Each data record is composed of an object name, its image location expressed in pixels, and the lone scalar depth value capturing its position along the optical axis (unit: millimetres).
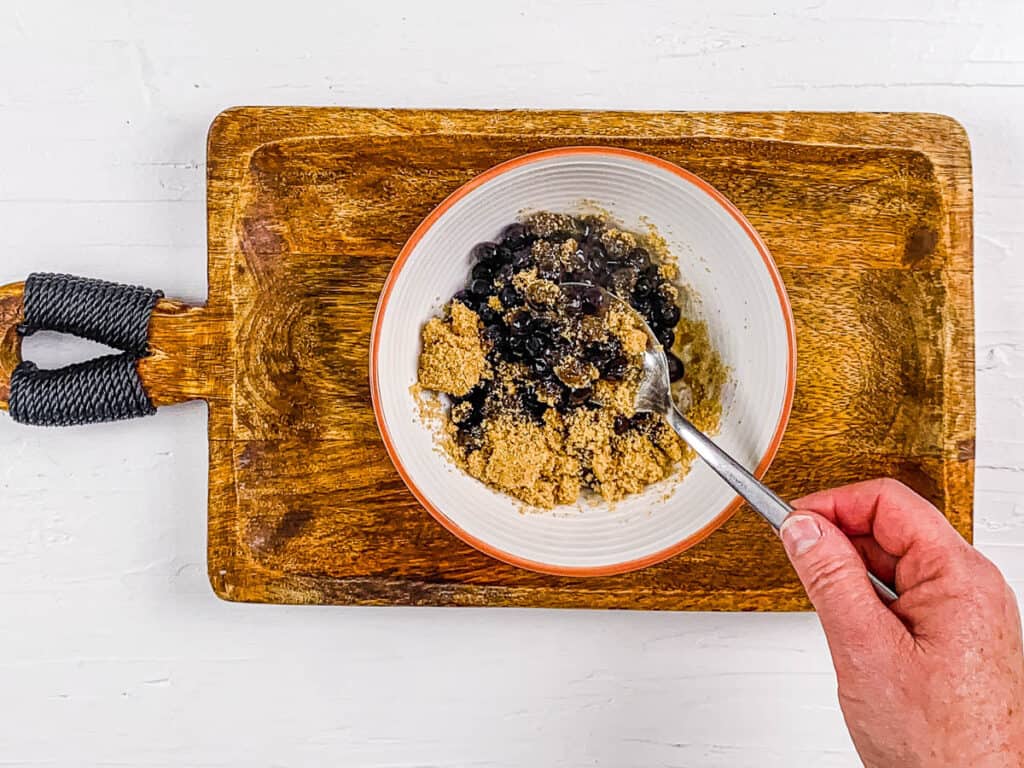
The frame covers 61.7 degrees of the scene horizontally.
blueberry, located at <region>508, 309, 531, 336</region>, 326
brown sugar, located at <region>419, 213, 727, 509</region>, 323
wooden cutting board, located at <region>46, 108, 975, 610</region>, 339
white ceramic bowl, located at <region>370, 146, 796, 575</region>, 316
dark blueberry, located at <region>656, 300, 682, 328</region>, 335
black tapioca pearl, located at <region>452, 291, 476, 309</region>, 333
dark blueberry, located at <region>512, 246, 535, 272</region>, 327
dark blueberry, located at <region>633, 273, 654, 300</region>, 333
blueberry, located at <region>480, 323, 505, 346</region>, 331
